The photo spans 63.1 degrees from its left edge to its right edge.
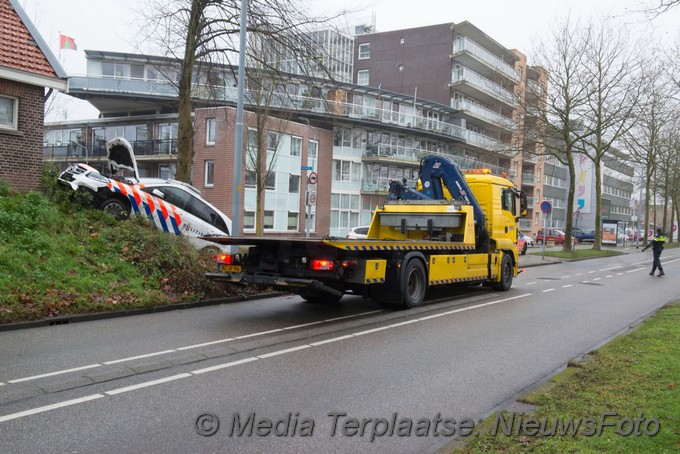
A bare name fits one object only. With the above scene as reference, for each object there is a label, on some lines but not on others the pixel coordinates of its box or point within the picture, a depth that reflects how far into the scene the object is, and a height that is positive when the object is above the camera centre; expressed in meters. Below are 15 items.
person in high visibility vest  20.30 -0.43
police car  12.68 +0.41
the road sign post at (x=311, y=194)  15.87 +0.85
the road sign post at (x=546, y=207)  27.16 +1.18
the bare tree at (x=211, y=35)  13.71 +4.75
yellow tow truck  8.96 -0.45
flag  32.56 +10.20
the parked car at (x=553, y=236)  53.69 -0.49
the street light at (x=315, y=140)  38.00 +5.78
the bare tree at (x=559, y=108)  29.11 +6.57
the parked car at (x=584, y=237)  61.49 -0.52
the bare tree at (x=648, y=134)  27.53 +6.41
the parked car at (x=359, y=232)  25.01 -0.34
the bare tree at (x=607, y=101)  28.97 +7.09
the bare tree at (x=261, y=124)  22.20 +4.55
